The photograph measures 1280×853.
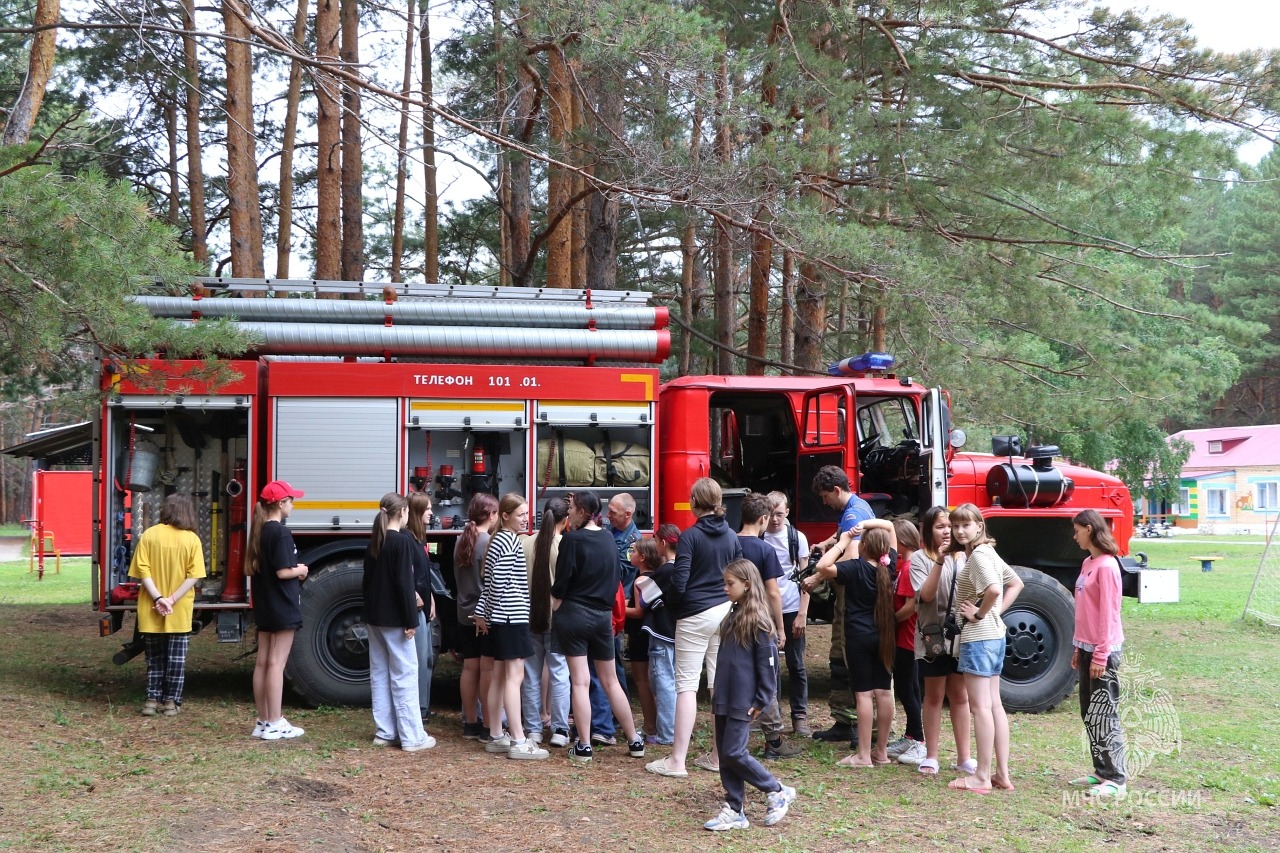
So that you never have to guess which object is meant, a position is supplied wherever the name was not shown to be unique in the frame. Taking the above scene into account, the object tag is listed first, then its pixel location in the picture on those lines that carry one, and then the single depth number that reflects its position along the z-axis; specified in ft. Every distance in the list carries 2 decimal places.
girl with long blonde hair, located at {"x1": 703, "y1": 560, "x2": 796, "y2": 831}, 18.90
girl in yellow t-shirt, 26.48
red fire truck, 28.07
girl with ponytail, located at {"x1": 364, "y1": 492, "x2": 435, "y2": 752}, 24.61
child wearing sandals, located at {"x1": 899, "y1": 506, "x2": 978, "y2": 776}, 21.95
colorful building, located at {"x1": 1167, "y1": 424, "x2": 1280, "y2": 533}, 154.61
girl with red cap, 25.21
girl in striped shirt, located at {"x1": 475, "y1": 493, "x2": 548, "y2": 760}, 23.80
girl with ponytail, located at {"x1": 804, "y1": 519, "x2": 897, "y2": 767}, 23.20
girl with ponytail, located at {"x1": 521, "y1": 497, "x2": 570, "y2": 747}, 24.13
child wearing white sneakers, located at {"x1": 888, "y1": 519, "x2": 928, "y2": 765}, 23.49
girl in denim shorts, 21.07
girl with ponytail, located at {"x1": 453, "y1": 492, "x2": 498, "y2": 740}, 25.11
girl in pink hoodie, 20.63
